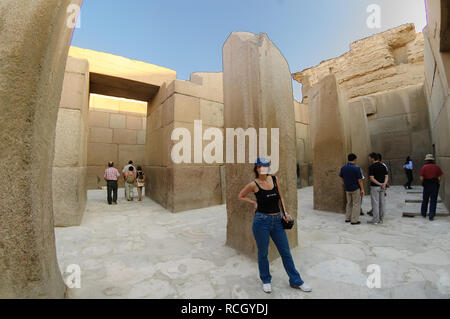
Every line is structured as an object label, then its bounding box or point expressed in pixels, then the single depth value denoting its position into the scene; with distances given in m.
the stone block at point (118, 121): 12.48
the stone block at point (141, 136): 13.15
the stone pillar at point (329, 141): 6.33
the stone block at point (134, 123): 13.02
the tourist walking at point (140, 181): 8.41
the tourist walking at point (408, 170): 10.25
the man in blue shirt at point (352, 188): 5.06
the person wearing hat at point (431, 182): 5.00
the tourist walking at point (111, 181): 7.45
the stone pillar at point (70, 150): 5.04
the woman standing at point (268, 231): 2.45
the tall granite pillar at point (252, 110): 3.44
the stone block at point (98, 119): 11.99
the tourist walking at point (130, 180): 8.16
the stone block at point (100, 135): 11.91
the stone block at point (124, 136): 12.52
